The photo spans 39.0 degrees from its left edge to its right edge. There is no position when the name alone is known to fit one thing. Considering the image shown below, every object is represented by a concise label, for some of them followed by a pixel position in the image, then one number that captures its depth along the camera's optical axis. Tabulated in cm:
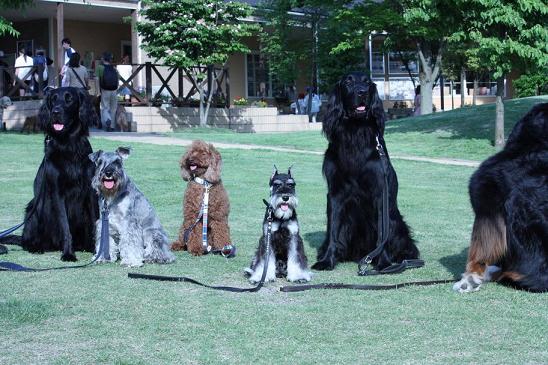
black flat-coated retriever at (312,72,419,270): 723
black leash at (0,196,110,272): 733
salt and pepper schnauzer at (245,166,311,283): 654
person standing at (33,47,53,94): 2646
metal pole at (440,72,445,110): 5038
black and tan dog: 600
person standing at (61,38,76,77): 2444
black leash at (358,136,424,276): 717
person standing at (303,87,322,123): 4060
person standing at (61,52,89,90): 2266
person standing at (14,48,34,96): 2674
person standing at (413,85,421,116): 3919
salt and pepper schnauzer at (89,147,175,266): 739
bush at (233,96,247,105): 3624
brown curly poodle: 802
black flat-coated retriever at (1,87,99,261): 778
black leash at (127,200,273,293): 638
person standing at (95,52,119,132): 2445
